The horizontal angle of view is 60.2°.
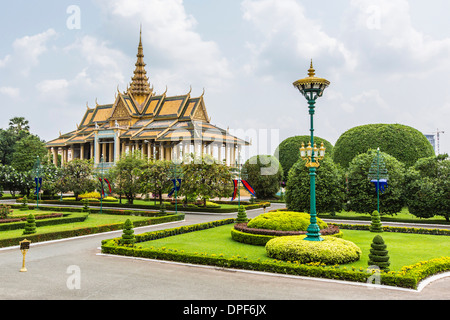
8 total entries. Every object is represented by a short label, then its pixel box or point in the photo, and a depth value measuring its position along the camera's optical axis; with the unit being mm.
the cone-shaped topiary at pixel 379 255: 12133
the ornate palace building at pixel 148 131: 53781
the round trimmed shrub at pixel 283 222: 18000
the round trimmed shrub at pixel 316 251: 12922
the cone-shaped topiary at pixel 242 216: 22944
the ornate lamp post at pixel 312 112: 14211
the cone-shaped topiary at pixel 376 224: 22078
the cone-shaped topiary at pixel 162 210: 28672
